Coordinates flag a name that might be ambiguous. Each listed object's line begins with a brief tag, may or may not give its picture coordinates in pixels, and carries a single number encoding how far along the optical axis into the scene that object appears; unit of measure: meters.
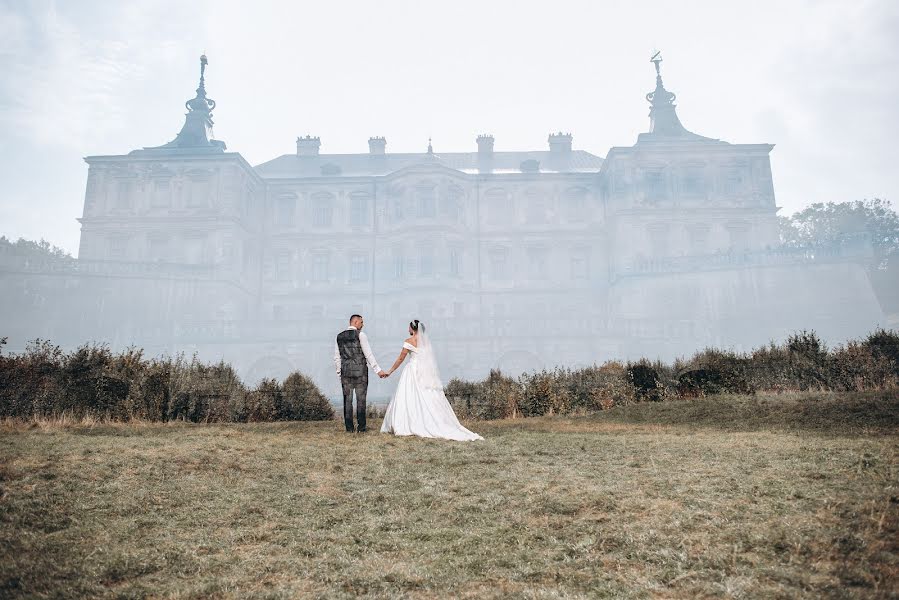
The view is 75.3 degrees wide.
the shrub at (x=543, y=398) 13.27
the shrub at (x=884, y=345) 12.67
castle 37.56
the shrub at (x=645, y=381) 13.70
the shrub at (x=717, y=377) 13.11
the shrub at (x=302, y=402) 12.90
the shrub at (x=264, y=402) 12.33
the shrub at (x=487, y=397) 13.40
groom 8.89
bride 8.48
